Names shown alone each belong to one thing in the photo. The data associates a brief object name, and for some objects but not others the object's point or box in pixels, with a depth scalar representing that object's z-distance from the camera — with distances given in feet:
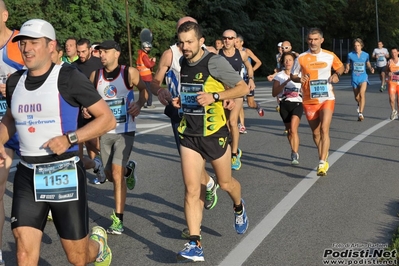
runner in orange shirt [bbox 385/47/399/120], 61.36
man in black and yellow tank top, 21.43
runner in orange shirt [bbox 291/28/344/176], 35.37
